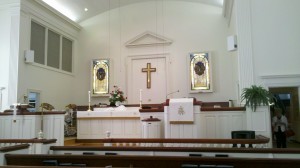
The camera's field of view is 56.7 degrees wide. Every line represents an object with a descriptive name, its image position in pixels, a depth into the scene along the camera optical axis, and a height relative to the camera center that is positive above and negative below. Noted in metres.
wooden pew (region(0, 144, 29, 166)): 3.63 -0.59
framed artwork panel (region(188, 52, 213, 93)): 11.45 +1.40
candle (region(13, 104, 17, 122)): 6.95 -0.13
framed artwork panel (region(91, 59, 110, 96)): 12.52 +1.36
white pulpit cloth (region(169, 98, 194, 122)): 6.45 -0.10
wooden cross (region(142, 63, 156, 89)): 12.00 +1.46
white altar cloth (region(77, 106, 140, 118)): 8.35 -0.21
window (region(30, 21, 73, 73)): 10.23 +2.35
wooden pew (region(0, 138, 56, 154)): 4.30 -0.61
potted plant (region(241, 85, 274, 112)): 6.59 +0.20
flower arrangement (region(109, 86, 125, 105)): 9.36 +0.31
